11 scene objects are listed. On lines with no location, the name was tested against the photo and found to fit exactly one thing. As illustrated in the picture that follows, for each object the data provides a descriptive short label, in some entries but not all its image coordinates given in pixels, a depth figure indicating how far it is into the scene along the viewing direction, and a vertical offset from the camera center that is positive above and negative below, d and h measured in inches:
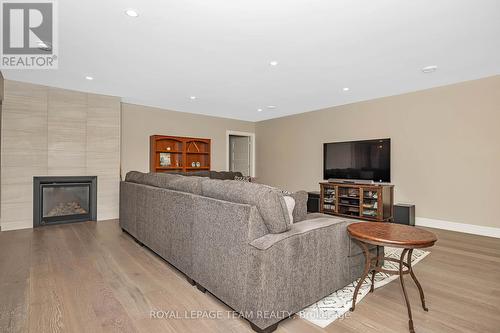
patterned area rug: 70.8 -42.1
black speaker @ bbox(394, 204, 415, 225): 176.4 -33.7
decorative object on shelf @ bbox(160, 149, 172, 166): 242.4 +4.0
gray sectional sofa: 64.0 -24.5
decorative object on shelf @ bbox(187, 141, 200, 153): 258.1 +19.1
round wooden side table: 65.9 -19.8
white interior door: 314.0 +12.4
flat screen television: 194.4 +3.8
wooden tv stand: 181.5 -27.3
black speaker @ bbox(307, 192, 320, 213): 222.8 -33.2
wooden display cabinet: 233.8 +9.8
